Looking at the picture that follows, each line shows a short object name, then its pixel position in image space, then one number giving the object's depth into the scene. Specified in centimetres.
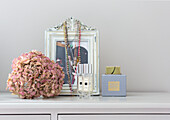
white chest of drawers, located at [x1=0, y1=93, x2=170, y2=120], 77
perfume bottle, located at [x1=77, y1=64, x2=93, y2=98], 95
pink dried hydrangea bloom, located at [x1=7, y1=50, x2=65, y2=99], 87
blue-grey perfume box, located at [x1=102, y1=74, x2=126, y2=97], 100
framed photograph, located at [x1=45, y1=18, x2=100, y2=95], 106
